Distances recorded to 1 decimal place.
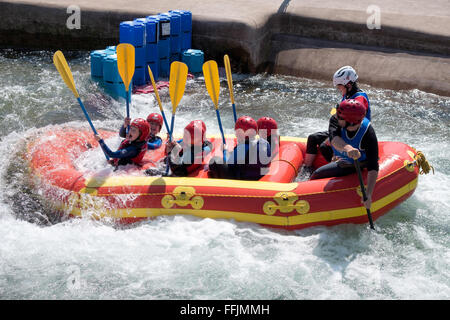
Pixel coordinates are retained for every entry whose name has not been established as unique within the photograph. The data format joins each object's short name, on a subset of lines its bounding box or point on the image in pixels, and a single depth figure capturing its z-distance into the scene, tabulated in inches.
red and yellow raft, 383.2
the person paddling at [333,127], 385.7
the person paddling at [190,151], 408.8
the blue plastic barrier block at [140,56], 709.3
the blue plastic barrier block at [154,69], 756.0
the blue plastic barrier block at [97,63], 687.7
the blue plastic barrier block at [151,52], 741.9
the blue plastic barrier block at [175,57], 801.6
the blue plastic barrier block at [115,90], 682.2
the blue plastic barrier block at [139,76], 735.7
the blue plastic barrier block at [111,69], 668.7
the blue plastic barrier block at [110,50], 694.5
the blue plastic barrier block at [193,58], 793.6
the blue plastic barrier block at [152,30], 728.3
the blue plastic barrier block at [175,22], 768.3
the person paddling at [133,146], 414.3
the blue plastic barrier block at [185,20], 791.1
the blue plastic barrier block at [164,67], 782.2
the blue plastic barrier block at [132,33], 689.6
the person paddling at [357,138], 345.4
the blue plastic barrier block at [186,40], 803.4
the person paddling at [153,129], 445.4
